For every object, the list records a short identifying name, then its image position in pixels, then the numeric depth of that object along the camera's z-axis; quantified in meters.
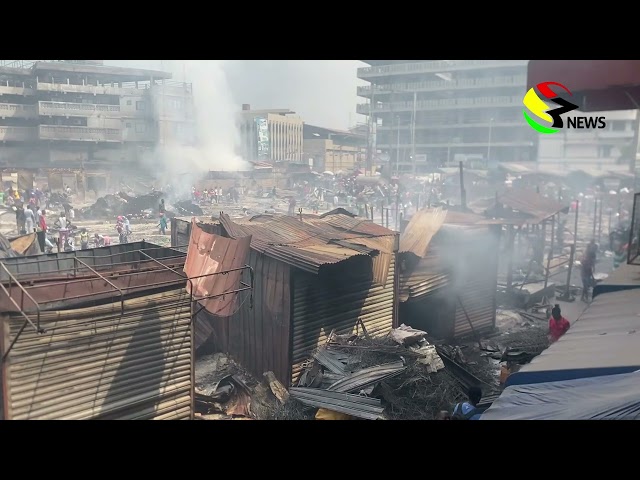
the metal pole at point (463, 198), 13.92
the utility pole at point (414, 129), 42.09
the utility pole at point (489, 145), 42.81
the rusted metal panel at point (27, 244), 9.65
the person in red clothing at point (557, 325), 7.89
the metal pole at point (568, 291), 13.32
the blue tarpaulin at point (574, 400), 3.66
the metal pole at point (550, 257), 13.29
